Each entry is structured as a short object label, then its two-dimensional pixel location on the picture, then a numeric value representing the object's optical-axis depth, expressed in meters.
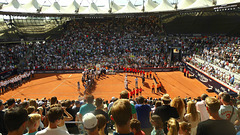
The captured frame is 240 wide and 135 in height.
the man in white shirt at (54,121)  3.26
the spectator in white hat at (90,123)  2.89
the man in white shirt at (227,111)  4.62
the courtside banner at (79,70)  30.44
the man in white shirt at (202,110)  5.36
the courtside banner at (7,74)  27.24
